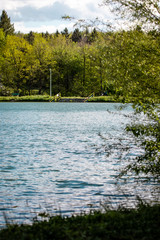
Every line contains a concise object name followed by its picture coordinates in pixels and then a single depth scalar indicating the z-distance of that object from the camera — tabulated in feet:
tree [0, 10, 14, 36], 419.33
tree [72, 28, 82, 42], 506.07
